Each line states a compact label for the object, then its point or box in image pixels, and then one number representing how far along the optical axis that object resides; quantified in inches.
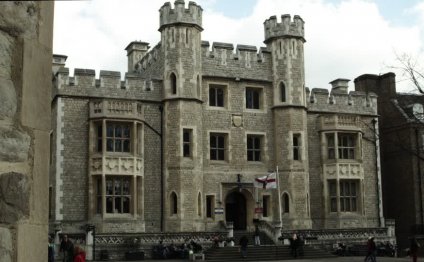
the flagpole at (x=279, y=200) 1194.6
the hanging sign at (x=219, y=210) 1170.6
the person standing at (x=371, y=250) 850.8
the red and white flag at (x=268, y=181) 1140.6
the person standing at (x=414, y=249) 845.1
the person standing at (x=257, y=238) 1108.2
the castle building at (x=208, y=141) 1087.0
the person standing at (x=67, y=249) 792.9
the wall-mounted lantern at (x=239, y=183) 1199.6
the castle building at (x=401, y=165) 1373.0
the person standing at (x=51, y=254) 742.4
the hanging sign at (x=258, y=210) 1180.2
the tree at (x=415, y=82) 734.7
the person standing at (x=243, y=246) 1002.9
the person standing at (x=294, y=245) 1039.6
